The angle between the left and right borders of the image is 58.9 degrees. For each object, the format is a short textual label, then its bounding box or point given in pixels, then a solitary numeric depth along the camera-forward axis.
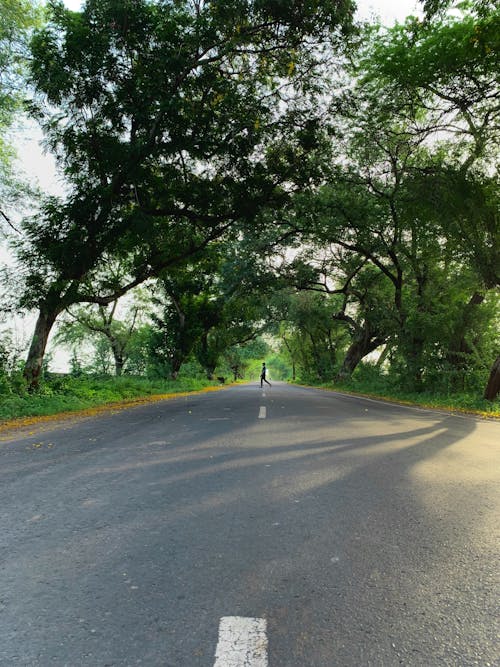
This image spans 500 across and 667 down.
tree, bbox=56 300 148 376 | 32.62
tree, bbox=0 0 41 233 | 13.04
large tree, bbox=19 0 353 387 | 10.39
